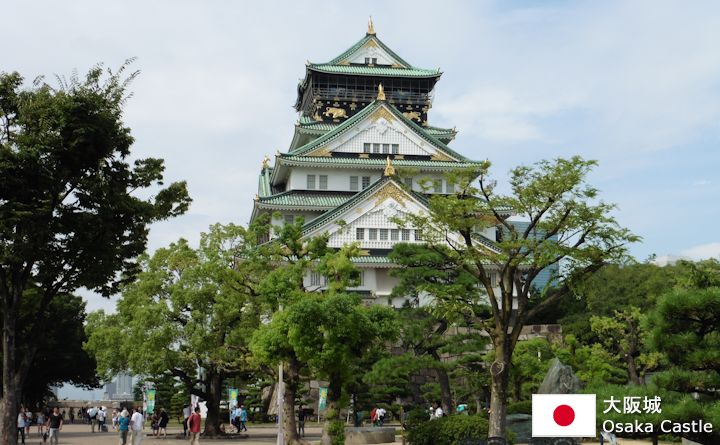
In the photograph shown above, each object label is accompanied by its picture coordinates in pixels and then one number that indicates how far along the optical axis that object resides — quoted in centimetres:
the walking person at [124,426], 3406
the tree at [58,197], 2453
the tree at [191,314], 3803
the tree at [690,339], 1764
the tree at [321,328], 2831
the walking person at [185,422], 4081
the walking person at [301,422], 4288
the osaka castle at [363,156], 5797
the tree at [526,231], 2595
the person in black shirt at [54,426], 3244
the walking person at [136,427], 2953
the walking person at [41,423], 4650
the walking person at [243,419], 4448
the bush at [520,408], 3875
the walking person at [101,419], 4946
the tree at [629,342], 4500
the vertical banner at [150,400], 4644
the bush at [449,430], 2684
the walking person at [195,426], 3061
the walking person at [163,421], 4238
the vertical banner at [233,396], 4653
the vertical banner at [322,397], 4506
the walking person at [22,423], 3697
